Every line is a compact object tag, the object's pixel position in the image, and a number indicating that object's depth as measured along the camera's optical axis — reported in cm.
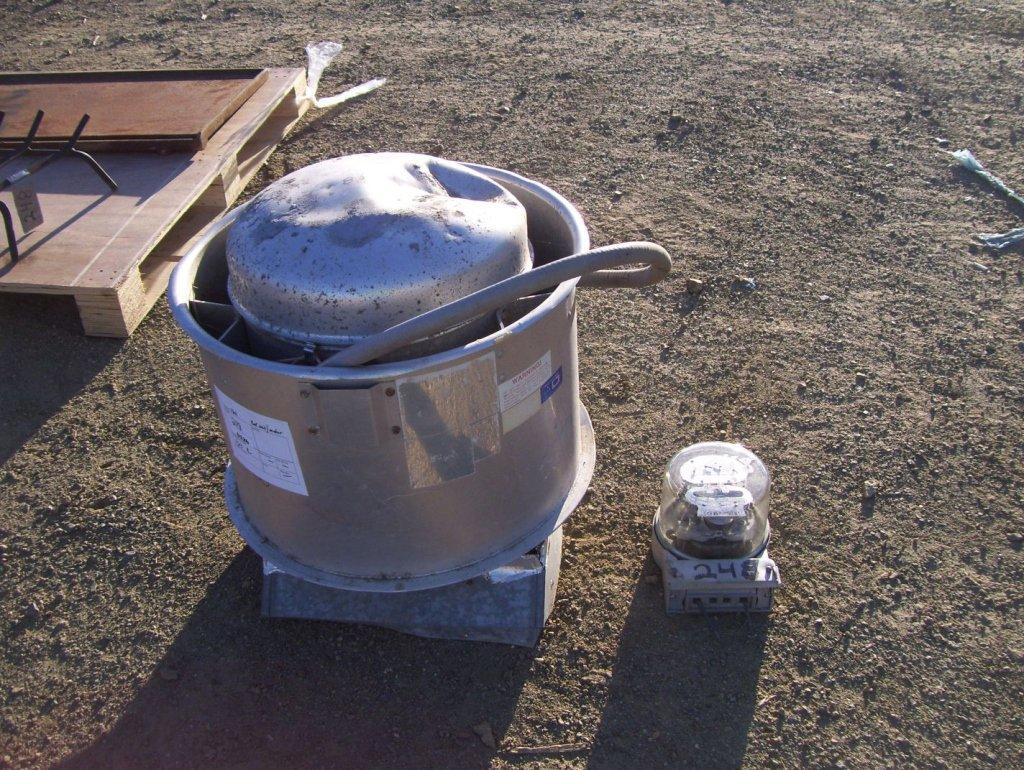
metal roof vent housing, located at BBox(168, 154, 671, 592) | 176
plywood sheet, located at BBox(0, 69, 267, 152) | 403
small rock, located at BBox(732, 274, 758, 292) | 358
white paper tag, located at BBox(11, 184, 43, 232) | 340
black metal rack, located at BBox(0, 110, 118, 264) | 374
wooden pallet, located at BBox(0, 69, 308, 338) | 334
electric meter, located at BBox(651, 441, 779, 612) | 230
